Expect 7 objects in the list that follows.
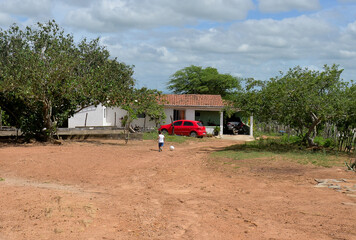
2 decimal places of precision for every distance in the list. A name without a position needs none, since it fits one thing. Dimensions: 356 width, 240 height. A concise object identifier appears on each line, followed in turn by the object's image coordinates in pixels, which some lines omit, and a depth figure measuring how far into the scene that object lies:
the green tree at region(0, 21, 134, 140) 20.50
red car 32.15
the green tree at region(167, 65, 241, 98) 53.84
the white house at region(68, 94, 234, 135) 35.09
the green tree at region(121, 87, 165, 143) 25.02
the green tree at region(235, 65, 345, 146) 19.25
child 21.14
